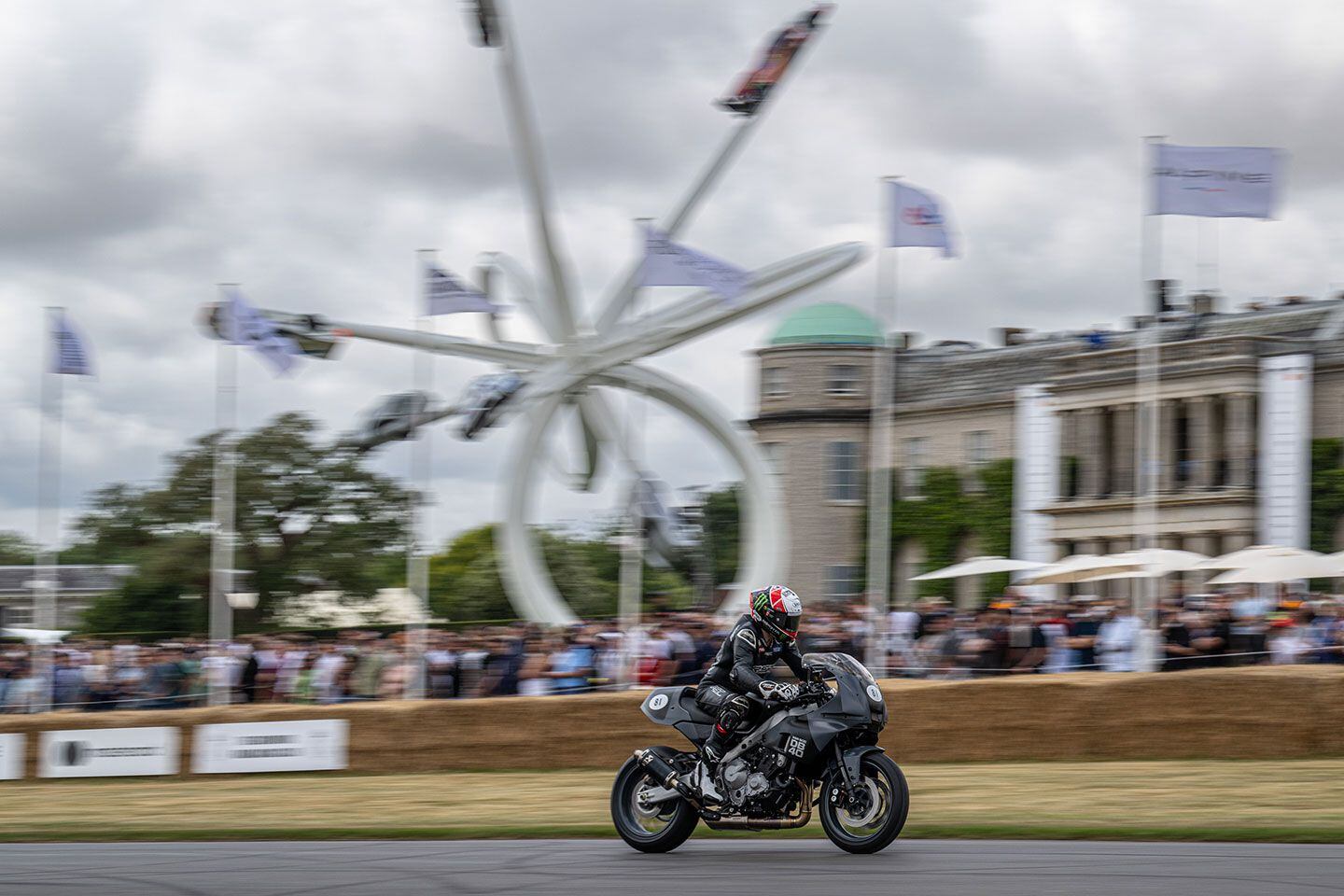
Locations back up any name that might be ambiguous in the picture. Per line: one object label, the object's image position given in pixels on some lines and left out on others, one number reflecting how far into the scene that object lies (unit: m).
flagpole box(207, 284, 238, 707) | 34.72
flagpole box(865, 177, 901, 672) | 26.83
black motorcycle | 11.94
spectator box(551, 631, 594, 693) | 25.41
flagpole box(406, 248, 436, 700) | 27.64
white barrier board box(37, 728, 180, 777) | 25.38
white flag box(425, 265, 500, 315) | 34.09
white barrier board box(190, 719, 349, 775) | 24.52
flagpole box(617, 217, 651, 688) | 27.12
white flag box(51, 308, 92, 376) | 35.34
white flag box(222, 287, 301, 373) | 34.53
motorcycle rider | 12.53
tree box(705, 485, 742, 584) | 76.56
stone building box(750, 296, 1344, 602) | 58.66
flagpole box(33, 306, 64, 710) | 29.67
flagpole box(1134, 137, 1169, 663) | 27.00
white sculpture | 40.50
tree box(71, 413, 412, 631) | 65.94
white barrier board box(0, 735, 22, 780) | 26.00
